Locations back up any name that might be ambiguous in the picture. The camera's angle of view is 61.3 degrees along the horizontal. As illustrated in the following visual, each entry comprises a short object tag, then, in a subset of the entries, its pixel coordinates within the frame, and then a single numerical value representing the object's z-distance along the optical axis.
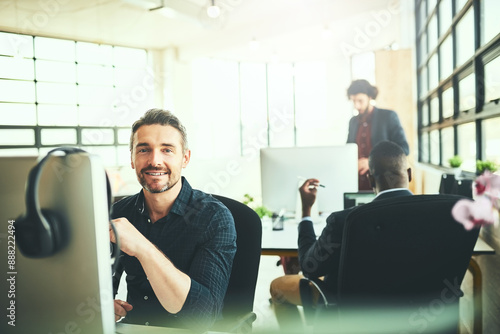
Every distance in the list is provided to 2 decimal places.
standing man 3.69
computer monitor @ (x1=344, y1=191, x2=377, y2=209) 2.31
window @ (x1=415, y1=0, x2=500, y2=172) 2.69
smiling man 1.21
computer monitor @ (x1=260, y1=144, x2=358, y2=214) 2.44
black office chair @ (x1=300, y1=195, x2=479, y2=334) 1.27
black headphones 0.56
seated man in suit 1.51
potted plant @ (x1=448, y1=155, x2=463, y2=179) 3.24
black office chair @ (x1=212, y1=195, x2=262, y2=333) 1.43
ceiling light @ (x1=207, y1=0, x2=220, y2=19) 4.99
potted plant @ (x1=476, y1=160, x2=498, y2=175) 2.10
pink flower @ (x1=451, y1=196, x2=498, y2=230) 1.14
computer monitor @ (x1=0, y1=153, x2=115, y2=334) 0.57
